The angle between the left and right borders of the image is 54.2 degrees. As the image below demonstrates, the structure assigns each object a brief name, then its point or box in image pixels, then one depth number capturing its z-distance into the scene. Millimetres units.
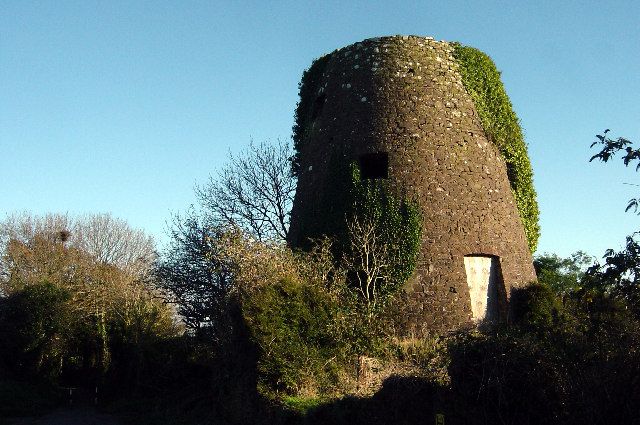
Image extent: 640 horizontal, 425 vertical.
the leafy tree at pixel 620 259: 6043
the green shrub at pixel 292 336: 11250
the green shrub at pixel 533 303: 15217
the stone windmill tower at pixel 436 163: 15305
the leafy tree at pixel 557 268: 19914
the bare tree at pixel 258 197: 23016
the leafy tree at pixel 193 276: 16281
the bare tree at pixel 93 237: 37062
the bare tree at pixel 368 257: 14797
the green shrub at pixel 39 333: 21875
